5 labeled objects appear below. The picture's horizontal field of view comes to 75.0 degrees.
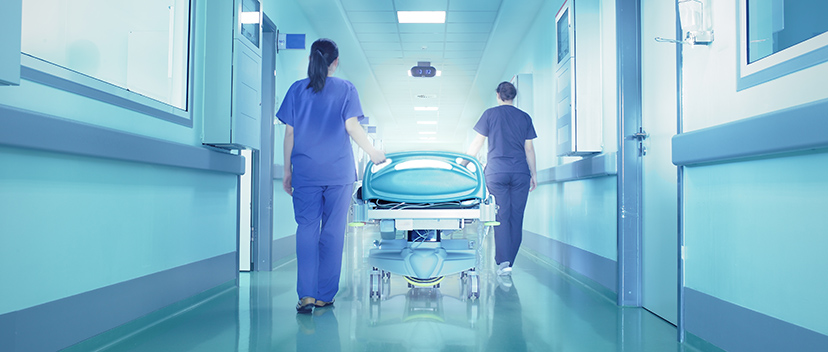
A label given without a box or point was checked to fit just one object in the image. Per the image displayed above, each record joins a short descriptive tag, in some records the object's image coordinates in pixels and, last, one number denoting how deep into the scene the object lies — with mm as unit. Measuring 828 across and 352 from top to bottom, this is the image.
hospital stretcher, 3199
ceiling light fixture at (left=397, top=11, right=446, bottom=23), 6777
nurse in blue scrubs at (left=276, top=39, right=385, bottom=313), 3119
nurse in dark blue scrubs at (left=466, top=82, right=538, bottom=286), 4379
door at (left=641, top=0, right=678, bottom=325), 2941
